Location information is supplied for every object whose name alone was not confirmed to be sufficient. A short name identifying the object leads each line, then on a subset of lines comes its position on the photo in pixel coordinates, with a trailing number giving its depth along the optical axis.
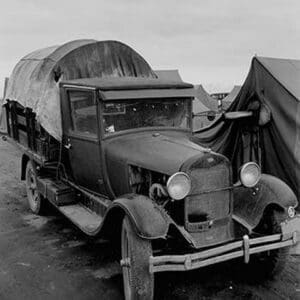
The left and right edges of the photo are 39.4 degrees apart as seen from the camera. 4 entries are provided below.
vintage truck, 3.61
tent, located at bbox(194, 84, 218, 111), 19.05
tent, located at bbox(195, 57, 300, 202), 5.77
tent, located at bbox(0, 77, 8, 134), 8.18
